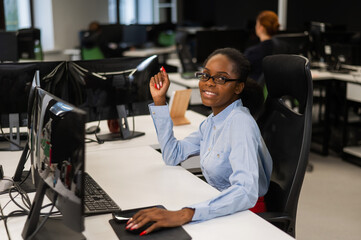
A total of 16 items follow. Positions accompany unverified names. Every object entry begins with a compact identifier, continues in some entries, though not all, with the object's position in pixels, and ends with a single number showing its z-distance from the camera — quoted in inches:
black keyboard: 61.6
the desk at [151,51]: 309.4
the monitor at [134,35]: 324.8
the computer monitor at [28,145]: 60.8
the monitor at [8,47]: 141.7
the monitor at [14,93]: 92.5
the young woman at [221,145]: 58.4
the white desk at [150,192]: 55.6
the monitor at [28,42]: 189.9
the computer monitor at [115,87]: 99.7
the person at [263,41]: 163.0
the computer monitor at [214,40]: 194.2
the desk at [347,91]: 168.4
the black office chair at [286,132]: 69.1
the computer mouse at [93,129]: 108.5
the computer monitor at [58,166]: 45.3
